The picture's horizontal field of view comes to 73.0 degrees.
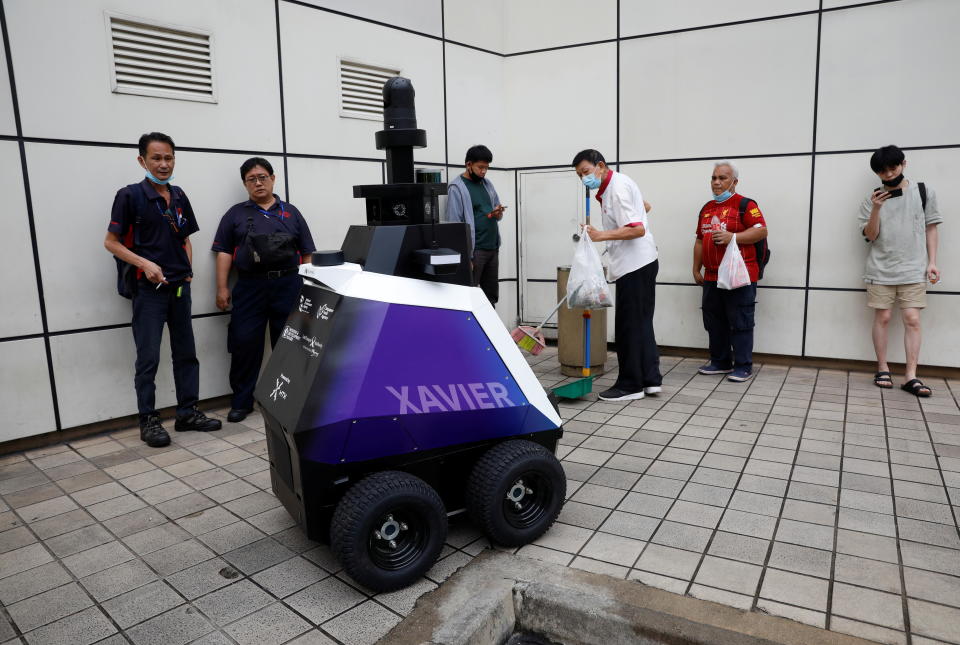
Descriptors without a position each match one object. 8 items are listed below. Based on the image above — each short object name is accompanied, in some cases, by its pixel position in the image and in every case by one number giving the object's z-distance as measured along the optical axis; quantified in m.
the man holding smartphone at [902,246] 4.94
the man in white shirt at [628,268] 4.60
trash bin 5.70
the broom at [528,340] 4.46
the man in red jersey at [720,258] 5.36
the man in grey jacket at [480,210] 5.72
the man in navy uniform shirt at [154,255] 4.04
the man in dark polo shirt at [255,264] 4.53
